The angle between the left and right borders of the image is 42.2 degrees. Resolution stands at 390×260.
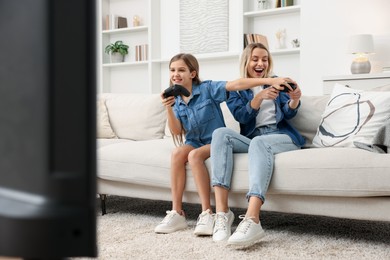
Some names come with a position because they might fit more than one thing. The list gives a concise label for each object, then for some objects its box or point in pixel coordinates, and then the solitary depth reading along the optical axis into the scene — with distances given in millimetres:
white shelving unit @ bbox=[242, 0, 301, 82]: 4992
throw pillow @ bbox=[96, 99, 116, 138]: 3348
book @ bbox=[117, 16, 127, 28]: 6020
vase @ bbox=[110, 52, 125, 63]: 6092
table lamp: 4039
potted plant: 6043
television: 322
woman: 2047
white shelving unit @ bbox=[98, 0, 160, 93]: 6039
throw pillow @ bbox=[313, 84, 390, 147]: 2305
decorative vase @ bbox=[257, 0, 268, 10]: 5062
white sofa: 1966
